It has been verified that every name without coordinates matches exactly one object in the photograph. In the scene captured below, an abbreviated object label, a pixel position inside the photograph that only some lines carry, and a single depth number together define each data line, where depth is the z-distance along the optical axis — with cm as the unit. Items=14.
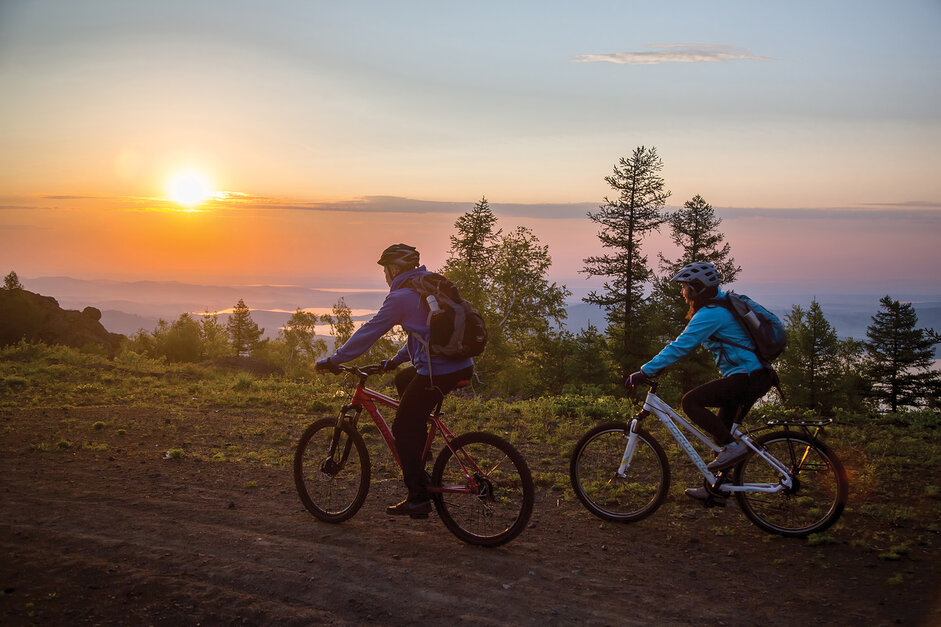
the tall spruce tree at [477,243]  6148
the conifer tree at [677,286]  4950
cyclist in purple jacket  569
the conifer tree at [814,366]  5797
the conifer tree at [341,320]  9304
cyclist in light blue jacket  597
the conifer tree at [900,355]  6444
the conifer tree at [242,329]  11362
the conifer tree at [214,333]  8188
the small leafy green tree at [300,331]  11681
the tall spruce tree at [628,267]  4866
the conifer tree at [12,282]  3666
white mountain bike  596
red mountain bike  558
